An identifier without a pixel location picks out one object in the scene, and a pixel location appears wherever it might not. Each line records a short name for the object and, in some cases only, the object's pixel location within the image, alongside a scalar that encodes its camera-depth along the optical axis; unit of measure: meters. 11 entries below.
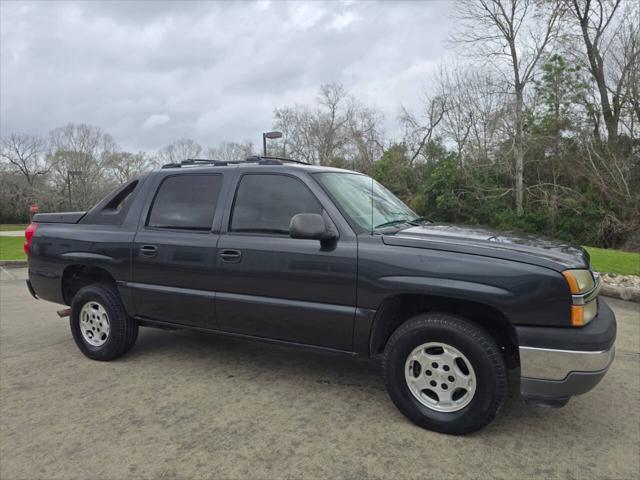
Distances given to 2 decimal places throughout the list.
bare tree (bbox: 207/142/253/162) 49.06
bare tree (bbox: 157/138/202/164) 53.80
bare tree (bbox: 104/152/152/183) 57.81
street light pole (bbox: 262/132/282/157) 8.81
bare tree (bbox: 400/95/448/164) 25.52
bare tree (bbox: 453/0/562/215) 21.62
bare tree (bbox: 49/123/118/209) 54.94
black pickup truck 2.75
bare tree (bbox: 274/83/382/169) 32.78
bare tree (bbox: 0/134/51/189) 61.97
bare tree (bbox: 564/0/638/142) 20.77
